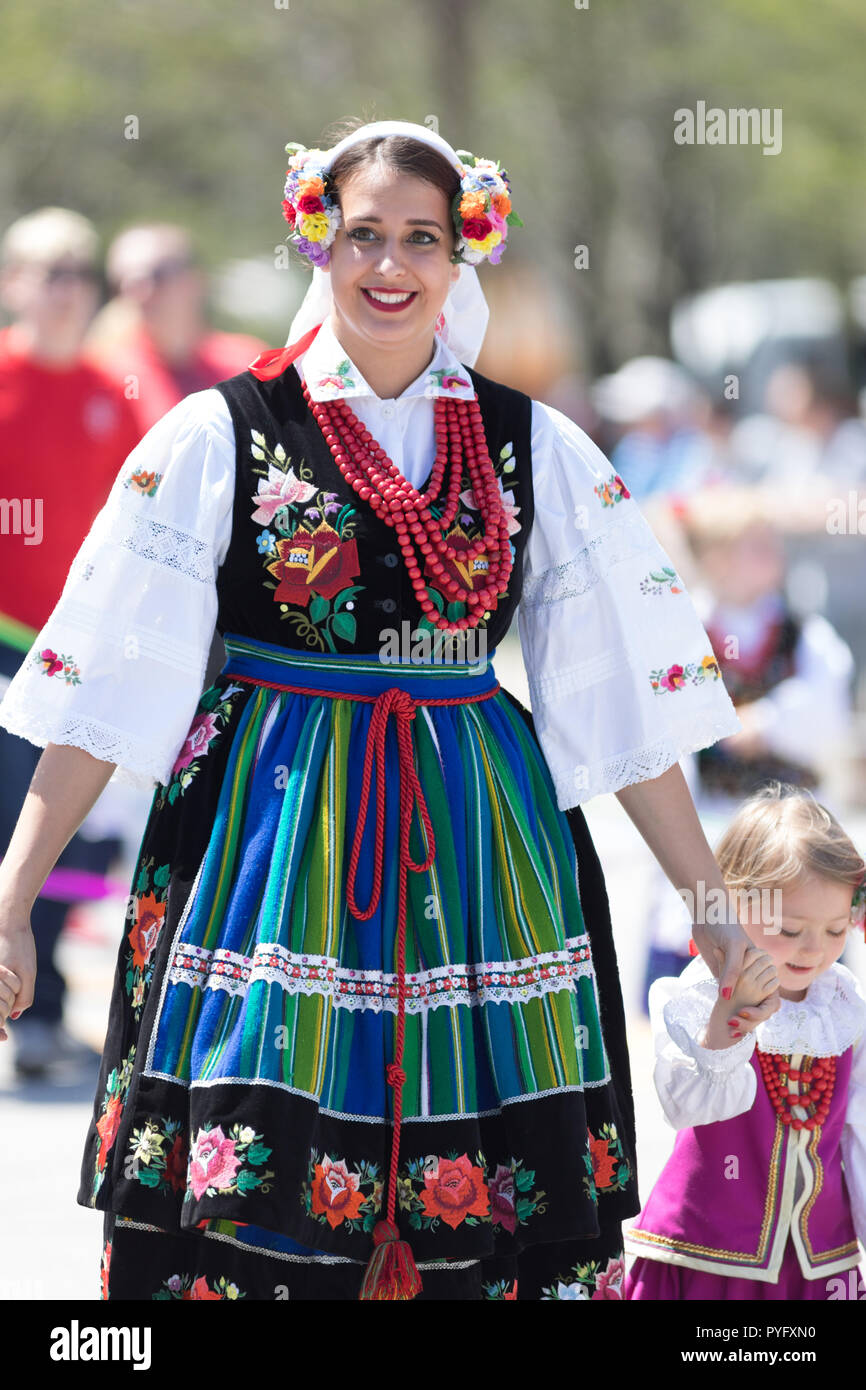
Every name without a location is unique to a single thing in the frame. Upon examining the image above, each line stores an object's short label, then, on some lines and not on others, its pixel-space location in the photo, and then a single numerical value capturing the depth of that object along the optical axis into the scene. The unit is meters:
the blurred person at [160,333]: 11.46
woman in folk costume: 5.15
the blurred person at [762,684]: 9.84
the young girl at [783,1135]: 5.99
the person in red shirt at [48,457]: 10.12
